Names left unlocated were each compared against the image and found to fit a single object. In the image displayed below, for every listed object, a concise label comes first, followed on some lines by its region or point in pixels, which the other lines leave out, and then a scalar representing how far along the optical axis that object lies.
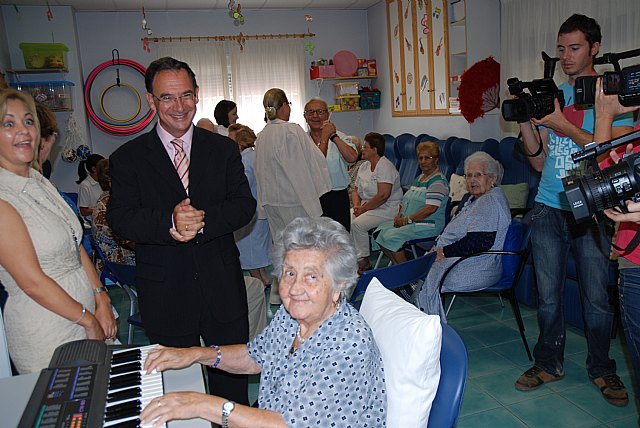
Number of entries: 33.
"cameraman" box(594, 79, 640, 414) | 1.76
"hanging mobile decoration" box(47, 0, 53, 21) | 6.56
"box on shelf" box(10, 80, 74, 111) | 6.56
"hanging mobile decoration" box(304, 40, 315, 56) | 7.77
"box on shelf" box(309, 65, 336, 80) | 7.64
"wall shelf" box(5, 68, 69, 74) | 6.50
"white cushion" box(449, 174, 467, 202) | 4.79
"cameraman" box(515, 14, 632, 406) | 2.39
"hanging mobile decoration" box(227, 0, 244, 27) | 5.96
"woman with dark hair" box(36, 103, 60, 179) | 2.28
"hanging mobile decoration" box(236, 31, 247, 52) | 7.55
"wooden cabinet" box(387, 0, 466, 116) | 5.90
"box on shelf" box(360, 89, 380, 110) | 7.70
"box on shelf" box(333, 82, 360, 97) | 7.71
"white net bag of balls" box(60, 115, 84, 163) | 6.81
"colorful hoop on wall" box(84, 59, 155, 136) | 7.12
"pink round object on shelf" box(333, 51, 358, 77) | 7.68
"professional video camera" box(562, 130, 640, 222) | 1.53
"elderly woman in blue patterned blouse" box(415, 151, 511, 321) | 3.11
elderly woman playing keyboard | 1.30
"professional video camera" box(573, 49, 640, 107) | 1.70
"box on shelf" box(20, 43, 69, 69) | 6.45
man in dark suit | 1.92
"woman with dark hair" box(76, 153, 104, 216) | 4.98
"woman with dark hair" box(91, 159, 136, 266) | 3.59
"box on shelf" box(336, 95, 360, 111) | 7.70
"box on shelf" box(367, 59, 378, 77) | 7.74
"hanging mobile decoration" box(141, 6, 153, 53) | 7.22
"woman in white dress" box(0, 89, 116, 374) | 1.65
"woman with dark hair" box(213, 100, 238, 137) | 4.74
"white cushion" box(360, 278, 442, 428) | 1.37
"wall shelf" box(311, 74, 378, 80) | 7.66
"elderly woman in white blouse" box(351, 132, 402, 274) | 4.70
